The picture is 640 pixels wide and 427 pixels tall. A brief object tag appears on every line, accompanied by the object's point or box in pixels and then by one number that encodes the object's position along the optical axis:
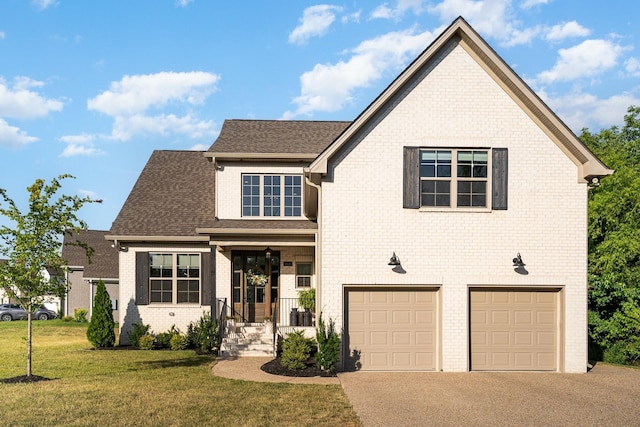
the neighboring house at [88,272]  33.06
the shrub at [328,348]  13.62
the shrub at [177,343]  18.69
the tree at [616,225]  25.17
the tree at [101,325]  19.48
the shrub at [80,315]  32.66
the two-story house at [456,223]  14.24
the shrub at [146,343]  18.81
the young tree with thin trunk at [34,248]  13.51
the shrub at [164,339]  19.11
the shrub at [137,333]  19.35
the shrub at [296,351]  14.01
